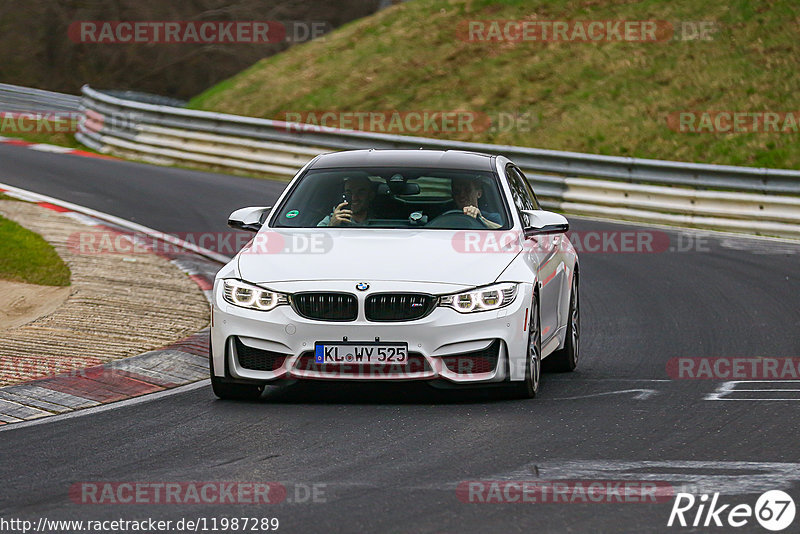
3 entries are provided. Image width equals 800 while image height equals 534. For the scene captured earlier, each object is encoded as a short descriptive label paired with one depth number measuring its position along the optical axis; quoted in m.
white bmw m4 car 16.95
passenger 19.25
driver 19.30
